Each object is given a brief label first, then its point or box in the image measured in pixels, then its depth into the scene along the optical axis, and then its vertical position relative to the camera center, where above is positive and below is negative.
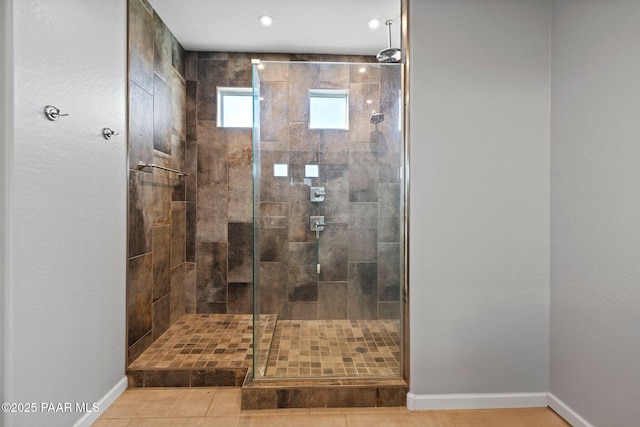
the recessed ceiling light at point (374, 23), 2.66 +1.42
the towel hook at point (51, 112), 1.48 +0.41
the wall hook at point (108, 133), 1.93 +0.42
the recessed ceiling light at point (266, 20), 2.64 +1.43
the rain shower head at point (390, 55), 2.40 +1.07
